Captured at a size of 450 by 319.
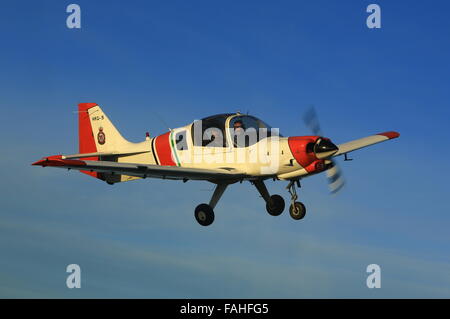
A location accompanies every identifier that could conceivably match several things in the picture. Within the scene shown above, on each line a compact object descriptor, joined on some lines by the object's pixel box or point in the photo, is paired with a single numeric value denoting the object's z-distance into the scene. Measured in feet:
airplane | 68.33
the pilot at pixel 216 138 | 72.60
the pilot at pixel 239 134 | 71.36
